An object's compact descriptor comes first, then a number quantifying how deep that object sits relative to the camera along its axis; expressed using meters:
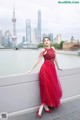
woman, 1.36
